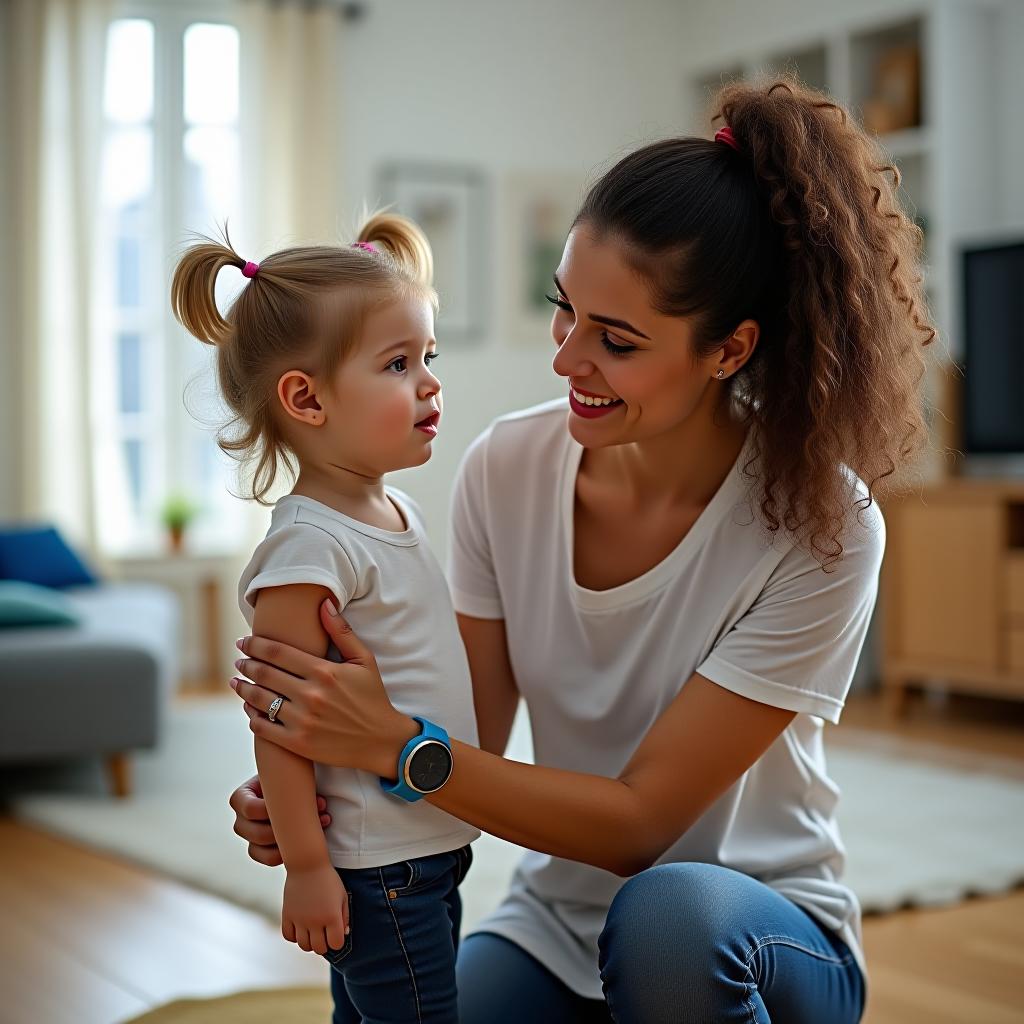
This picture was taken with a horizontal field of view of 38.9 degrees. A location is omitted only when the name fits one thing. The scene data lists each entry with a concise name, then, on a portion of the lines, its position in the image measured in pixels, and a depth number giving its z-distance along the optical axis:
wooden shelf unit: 4.93
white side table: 6.11
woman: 1.51
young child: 1.44
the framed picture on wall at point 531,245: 6.80
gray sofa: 3.81
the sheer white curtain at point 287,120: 6.14
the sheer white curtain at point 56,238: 5.73
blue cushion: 5.01
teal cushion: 4.02
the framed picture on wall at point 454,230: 6.55
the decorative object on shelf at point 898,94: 5.92
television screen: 5.22
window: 6.06
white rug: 3.16
